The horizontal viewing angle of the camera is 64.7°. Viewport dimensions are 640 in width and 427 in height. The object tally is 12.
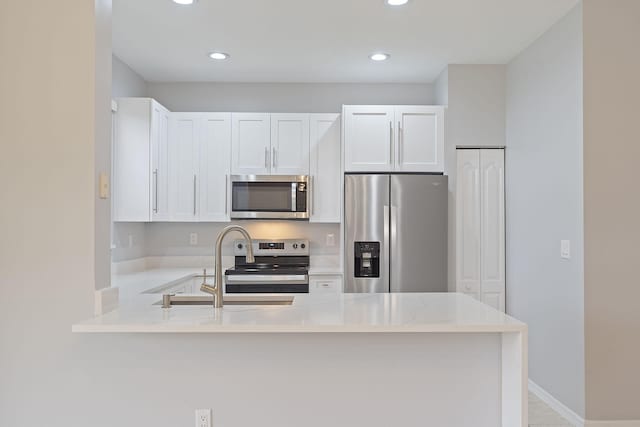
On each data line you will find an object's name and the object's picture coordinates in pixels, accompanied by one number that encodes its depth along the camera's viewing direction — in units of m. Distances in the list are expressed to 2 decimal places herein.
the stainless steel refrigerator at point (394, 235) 4.10
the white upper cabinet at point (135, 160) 3.92
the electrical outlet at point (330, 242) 4.86
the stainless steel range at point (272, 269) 4.22
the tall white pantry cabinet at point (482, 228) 4.36
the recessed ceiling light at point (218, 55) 3.96
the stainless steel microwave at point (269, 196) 4.41
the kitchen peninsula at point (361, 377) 2.12
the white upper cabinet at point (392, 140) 4.33
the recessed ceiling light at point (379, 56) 3.98
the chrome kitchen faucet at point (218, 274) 2.00
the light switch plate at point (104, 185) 2.08
